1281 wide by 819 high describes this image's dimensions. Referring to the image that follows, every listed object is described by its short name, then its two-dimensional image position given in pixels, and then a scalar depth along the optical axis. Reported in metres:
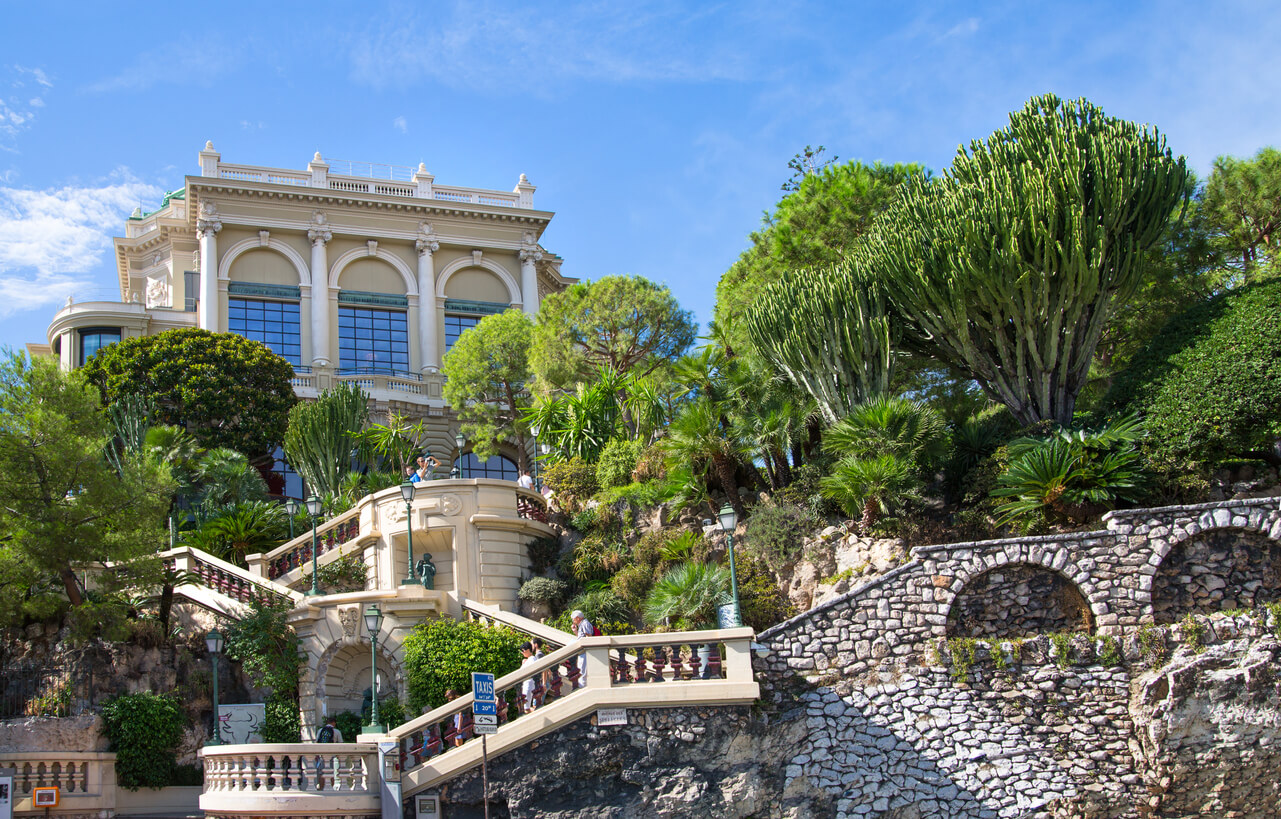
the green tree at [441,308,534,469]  37.00
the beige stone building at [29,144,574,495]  42.72
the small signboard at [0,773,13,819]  16.78
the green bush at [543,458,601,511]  27.86
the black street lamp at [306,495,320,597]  22.27
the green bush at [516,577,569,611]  24.56
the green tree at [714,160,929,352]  29.22
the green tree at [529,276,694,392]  33.78
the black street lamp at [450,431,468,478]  40.53
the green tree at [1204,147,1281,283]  29.14
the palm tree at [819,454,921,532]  21.06
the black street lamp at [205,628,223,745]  19.94
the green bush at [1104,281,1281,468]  19.94
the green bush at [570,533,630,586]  25.08
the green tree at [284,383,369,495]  31.77
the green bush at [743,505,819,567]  22.36
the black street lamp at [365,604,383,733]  18.30
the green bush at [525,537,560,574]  26.19
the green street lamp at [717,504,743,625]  18.73
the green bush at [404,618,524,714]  20.16
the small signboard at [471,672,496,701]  15.52
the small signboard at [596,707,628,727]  18.06
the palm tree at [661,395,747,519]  24.64
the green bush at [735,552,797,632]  21.39
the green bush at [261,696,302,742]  21.17
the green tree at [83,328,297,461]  35.19
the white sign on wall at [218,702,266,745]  20.64
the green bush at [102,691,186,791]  19.77
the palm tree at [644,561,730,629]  21.12
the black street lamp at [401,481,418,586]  22.47
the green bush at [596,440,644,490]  27.34
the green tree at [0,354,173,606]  21.05
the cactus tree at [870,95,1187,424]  22.50
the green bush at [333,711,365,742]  21.27
